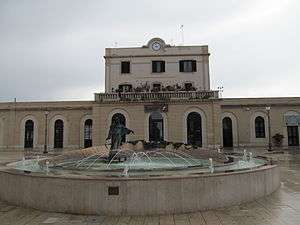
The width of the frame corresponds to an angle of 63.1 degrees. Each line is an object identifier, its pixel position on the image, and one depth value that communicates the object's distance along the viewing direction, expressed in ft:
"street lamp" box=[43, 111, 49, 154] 85.75
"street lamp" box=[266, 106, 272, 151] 82.77
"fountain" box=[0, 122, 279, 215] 17.58
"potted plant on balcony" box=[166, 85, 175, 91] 78.81
